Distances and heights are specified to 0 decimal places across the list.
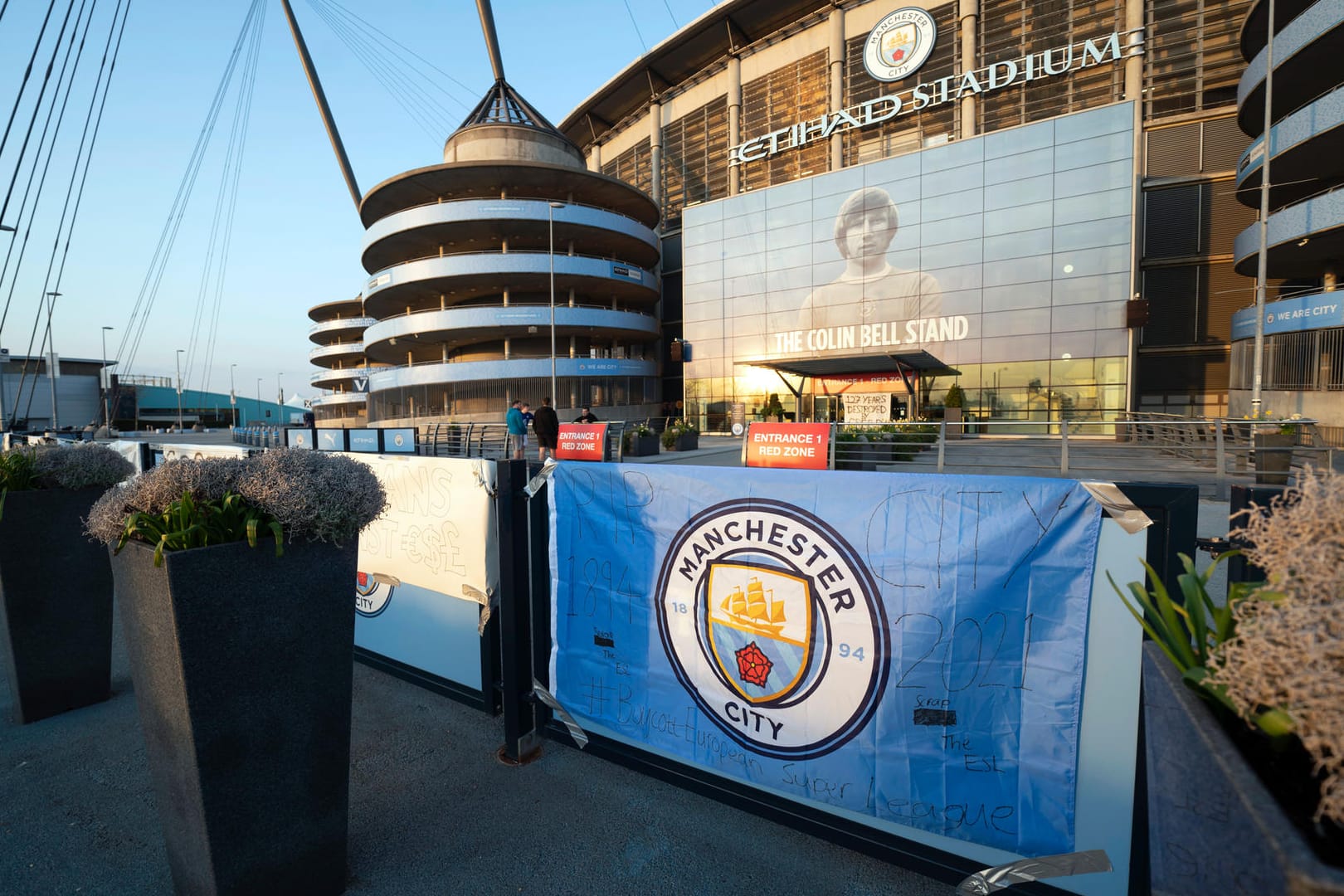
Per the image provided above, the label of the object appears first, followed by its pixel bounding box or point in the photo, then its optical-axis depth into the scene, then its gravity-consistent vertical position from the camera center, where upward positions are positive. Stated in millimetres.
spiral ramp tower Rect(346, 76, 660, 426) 39438 +11140
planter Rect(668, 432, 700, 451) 22922 -917
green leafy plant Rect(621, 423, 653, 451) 19203 -431
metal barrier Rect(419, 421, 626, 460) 19812 -813
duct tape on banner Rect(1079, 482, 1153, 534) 2093 -366
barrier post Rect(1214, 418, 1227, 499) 9961 -950
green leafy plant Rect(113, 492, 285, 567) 2312 -418
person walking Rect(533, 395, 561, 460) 15438 -77
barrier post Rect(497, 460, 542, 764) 3562 -1267
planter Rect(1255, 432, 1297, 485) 10906 -911
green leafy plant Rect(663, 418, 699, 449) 22891 -489
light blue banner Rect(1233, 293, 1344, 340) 18469 +3561
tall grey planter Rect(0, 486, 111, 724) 4086 -1349
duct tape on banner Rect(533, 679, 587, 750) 3545 -1918
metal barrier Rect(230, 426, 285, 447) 25358 -412
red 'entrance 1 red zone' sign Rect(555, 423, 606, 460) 9602 -357
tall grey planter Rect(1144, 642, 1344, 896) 831 -751
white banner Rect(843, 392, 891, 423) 29609 +626
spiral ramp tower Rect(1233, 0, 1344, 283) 18641 +10011
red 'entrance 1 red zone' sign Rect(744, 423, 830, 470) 8523 -417
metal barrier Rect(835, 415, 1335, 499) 10969 -1077
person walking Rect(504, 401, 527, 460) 17234 +42
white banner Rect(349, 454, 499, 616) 3906 -826
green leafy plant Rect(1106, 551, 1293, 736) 1165 -520
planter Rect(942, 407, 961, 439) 28425 +106
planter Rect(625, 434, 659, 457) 19312 -847
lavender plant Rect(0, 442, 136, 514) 4249 -292
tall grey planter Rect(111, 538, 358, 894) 2281 -1239
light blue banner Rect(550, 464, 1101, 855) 2250 -1041
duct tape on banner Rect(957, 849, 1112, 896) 2156 -1871
